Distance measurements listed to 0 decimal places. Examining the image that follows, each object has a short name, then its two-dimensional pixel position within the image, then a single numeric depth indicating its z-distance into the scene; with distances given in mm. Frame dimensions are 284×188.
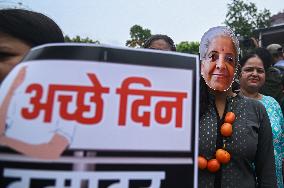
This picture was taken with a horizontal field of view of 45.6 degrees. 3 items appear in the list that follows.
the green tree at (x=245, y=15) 18656
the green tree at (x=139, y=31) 33416
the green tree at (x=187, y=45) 36450
